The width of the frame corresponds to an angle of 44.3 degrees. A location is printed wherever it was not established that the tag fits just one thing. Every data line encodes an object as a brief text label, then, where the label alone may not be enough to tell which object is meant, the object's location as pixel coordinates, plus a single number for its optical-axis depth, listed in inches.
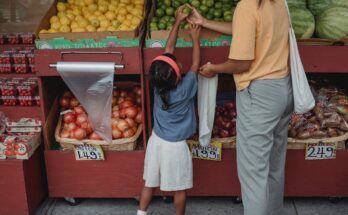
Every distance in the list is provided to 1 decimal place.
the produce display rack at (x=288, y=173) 129.7
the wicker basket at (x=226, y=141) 135.0
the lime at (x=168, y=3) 141.5
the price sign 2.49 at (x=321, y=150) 133.8
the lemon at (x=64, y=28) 135.6
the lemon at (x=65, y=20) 138.5
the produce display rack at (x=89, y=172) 137.2
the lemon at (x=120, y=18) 138.9
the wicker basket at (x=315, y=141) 132.9
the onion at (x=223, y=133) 138.3
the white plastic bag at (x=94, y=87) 126.2
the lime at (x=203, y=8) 137.2
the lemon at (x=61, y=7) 146.8
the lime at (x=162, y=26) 132.3
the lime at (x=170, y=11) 138.2
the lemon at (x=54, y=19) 140.9
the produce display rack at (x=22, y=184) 129.8
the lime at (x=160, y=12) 139.0
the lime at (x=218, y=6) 139.6
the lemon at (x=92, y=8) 146.4
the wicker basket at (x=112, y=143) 133.9
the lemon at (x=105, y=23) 136.7
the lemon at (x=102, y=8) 145.1
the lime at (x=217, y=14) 136.3
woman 99.7
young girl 114.2
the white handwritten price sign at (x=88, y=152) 135.0
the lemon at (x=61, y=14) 142.1
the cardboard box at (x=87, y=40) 128.1
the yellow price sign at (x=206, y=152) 135.1
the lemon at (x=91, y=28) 135.3
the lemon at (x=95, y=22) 137.6
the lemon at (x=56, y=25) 137.3
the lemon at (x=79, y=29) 135.6
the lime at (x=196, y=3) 138.7
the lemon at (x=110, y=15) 141.2
